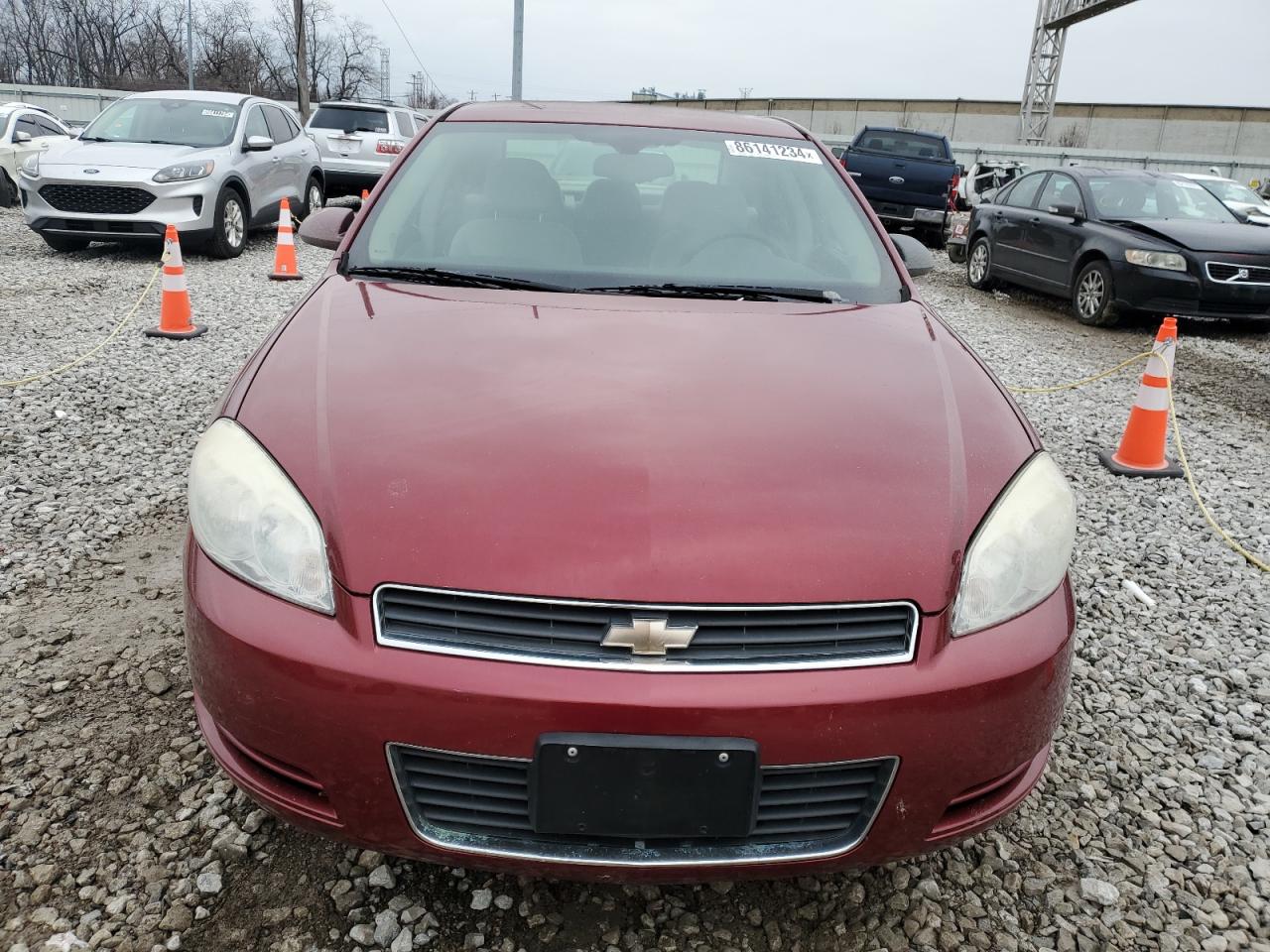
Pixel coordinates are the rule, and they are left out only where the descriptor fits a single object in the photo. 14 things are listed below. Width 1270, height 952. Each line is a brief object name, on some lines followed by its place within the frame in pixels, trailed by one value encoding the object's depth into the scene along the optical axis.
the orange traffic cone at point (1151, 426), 4.86
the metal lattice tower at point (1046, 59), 31.58
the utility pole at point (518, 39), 14.88
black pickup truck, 15.05
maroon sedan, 1.51
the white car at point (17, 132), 13.85
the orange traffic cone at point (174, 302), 6.72
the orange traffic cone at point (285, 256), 9.38
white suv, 14.41
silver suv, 9.44
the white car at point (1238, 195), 12.70
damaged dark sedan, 8.57
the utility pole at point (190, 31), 37.78
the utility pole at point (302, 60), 30.28
